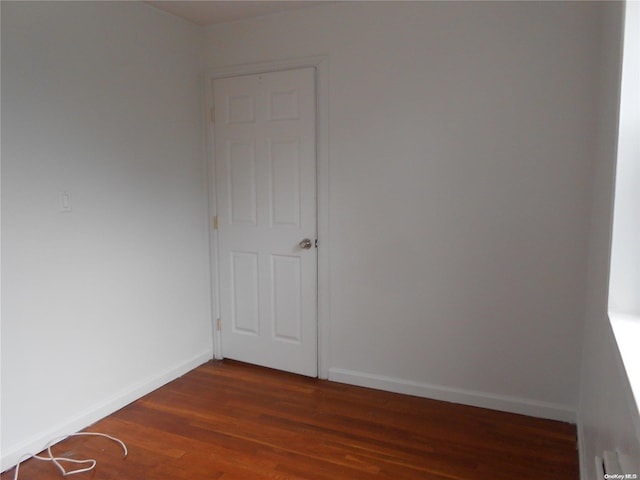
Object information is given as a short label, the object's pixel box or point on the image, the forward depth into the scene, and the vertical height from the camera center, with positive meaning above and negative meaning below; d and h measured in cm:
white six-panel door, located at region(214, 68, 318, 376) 296 -19
